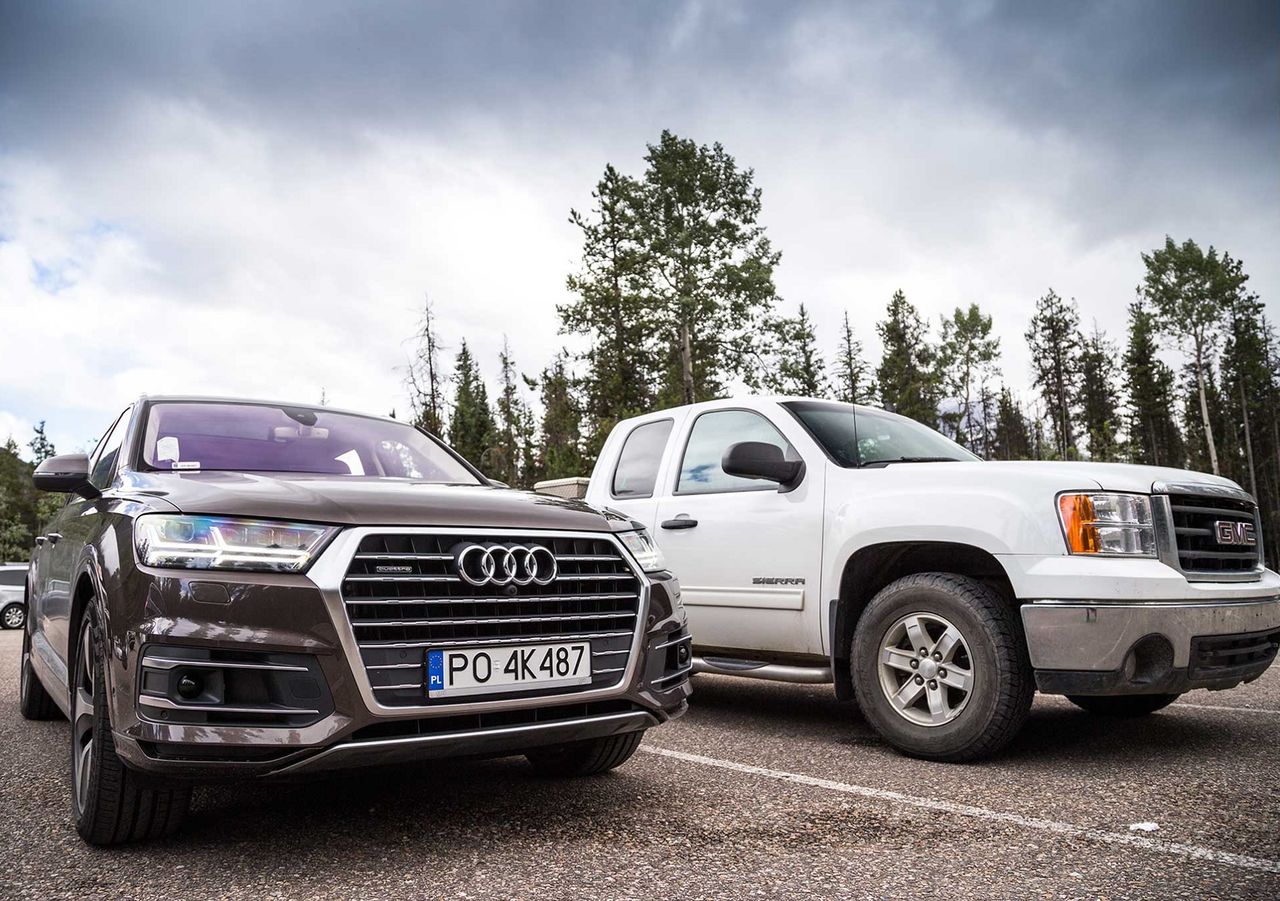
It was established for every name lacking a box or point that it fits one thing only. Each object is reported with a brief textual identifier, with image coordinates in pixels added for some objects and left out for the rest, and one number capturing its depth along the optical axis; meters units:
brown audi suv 2.49
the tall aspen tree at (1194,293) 40.84
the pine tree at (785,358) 30.36
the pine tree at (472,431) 40.97
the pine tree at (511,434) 49.59
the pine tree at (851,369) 52.41
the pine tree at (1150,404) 52.62
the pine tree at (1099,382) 56.47
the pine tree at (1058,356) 56.53
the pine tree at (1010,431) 61.91
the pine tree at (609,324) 31.14
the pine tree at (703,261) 29.44
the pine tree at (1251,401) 43.91
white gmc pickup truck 3.79
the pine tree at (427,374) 32.25
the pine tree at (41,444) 90.25
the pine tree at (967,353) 55.12
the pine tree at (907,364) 47.28
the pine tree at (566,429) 33.66
